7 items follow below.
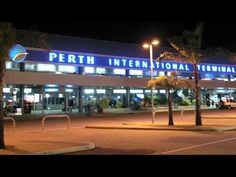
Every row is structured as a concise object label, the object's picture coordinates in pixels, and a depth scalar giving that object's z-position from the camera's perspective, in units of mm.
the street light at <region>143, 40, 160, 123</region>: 21380
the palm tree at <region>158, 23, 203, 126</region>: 18373
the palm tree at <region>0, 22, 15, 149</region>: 10621
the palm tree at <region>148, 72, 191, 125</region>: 18789
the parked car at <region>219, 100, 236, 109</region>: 39134
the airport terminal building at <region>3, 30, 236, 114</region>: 31414
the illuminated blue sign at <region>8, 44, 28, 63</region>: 22297
